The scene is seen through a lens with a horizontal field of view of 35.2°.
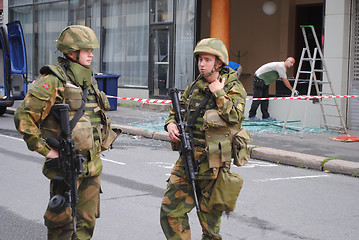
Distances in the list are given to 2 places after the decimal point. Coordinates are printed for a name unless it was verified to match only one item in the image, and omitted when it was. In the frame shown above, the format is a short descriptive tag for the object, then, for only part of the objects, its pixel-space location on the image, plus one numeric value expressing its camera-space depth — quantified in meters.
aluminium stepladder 11.88
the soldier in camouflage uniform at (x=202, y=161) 4.02
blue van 14.71
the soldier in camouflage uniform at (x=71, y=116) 3.71
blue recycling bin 16.58
